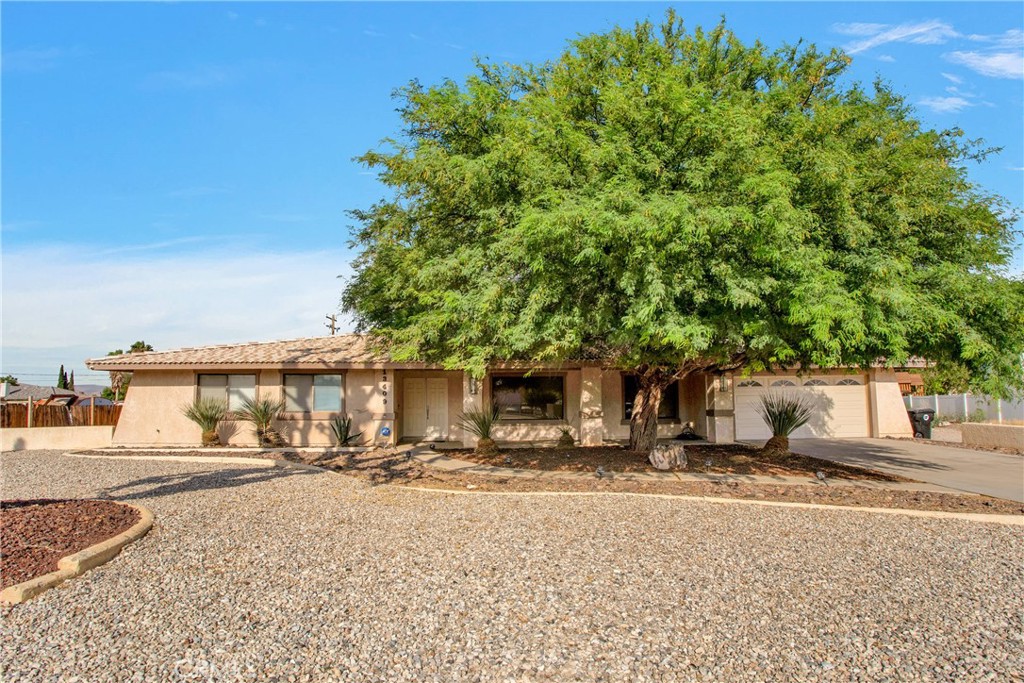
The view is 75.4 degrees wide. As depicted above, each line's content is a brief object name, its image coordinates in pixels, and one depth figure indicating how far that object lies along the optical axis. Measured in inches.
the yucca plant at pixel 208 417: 745.6
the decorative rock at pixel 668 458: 550.3
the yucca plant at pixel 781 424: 641.6
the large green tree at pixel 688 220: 355.3
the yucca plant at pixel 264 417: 745.6
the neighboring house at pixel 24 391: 1487.0
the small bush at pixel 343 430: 738.2
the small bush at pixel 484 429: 666.2
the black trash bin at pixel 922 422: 850.8
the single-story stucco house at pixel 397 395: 753.0
